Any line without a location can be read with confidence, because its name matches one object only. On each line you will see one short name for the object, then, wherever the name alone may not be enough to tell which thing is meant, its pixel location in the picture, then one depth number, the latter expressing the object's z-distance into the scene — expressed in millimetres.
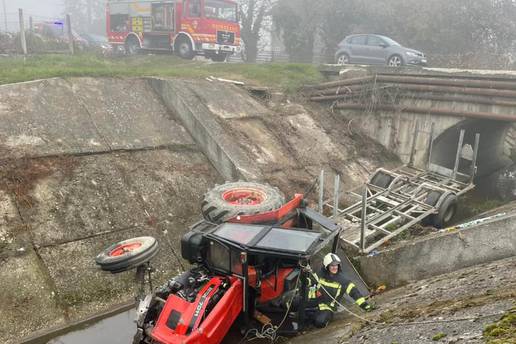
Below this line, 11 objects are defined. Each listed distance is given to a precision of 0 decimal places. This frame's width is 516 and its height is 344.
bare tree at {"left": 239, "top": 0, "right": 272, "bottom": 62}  30691
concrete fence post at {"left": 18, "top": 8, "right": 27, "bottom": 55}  15186
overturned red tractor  4992
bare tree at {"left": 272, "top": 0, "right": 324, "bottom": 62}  27609
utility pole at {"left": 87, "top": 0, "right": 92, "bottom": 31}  57500
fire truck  19359
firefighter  5770
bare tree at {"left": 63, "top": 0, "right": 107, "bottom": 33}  57062
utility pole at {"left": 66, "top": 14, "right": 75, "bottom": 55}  17719
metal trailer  8734
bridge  12083
